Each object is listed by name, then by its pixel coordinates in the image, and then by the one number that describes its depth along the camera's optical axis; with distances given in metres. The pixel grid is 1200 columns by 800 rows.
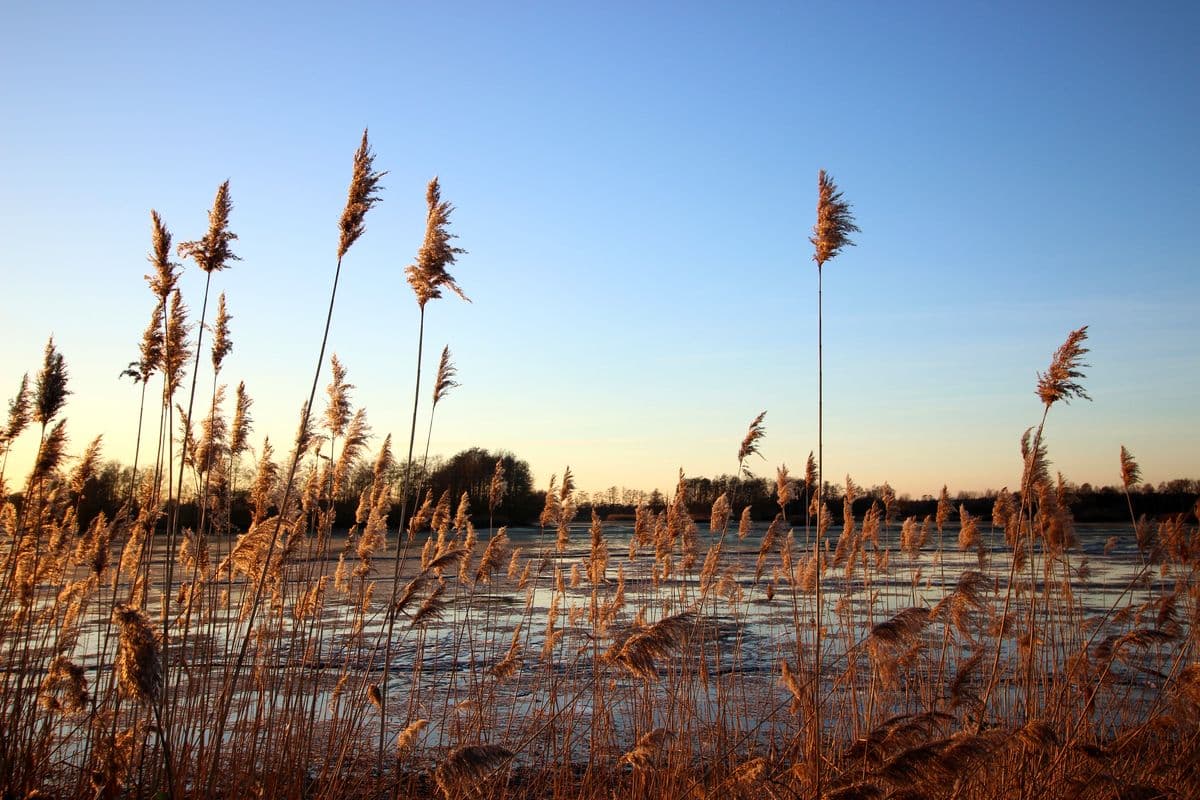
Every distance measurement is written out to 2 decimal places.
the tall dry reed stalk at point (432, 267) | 4.04
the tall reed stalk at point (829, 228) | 4.18
